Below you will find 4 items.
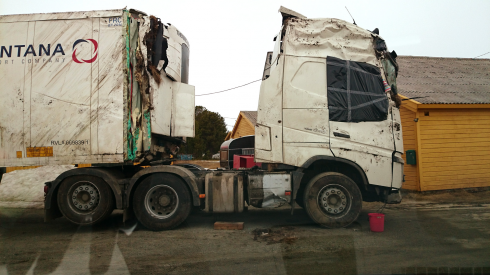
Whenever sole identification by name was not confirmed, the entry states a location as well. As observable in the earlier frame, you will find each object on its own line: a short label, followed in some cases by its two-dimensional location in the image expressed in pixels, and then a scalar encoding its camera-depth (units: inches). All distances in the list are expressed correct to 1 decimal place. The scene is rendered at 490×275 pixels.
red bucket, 259.6
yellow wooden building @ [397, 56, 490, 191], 469.1
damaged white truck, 265.3
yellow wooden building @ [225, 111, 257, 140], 1111.5
